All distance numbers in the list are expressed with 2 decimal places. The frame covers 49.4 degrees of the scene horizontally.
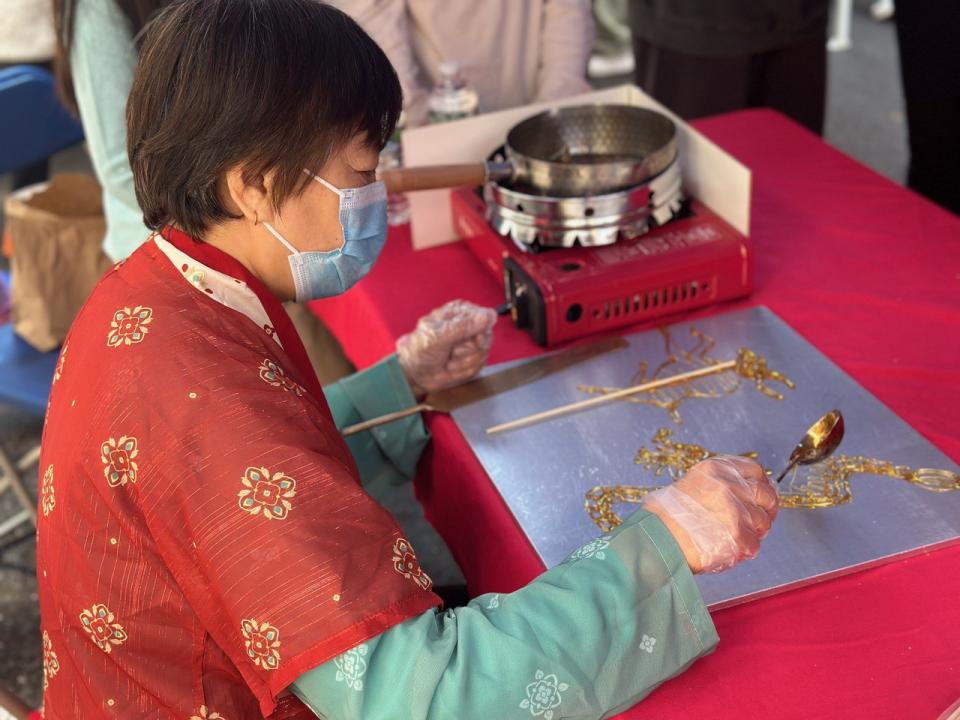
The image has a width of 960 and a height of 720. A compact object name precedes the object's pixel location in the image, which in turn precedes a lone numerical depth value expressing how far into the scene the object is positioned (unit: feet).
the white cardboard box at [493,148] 4.83
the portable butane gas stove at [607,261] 4.46
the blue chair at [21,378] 5.99
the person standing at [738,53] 7.75
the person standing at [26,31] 7.28
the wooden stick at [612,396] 3.99
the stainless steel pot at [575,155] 4.66
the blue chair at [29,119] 6.32
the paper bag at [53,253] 6.36
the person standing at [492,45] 6.39
